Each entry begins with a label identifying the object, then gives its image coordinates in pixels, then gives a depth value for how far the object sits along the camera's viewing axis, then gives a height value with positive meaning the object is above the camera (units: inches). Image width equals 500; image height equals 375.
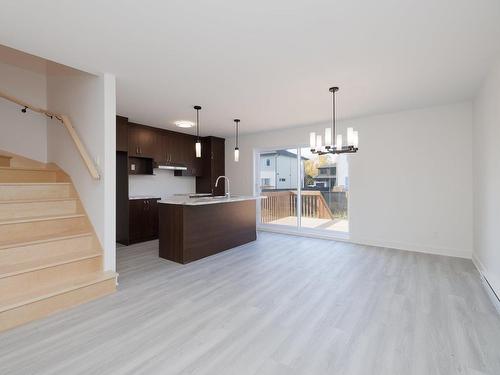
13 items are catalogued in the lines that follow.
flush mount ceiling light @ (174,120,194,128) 205.6 +54.1
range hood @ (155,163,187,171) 225.2 +20.3
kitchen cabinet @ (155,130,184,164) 227.6 +37.7
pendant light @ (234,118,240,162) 187.6 +54.5
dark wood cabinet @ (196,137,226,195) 263.1 +24.1
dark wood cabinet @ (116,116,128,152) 188.9 +42.1
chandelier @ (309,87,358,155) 120.4 +22.4
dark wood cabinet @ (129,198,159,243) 198.4 -25.7
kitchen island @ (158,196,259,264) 152.5 -25.6
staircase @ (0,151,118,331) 90.4 -26.3
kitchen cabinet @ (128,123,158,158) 205.8 +40.4
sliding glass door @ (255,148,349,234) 217.0 -2.4
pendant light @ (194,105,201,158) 155.5 +54.0
